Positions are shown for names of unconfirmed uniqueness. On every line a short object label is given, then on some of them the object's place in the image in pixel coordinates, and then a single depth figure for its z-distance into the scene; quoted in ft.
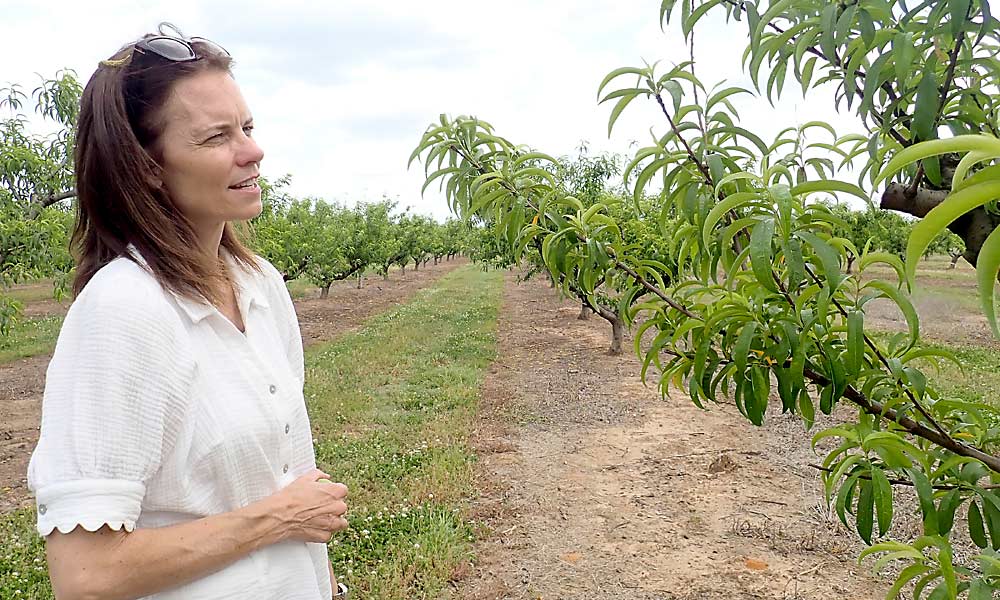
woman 3.35
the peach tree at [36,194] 21.29
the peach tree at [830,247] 3.43
